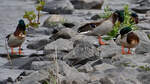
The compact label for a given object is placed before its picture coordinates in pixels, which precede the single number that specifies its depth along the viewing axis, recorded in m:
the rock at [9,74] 15.71
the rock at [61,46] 20.28
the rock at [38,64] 17.05
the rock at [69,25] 29.55
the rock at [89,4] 40.56
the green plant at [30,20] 28.76
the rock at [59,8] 37.81
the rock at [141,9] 38.66
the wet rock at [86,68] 14.91
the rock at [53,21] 30.08
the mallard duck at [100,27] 23.03
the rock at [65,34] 24.41
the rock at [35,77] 13.44
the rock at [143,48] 19.58
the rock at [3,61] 18.84
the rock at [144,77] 13.10
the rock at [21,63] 17.92
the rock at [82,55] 17.85
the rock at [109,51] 18.96
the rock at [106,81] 12.62
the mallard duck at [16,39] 21.08
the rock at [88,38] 23.32
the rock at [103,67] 14.83
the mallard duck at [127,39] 19.27
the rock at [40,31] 27.55
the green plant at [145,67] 14.66
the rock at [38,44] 22.52
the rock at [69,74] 12.83
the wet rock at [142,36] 21.48
